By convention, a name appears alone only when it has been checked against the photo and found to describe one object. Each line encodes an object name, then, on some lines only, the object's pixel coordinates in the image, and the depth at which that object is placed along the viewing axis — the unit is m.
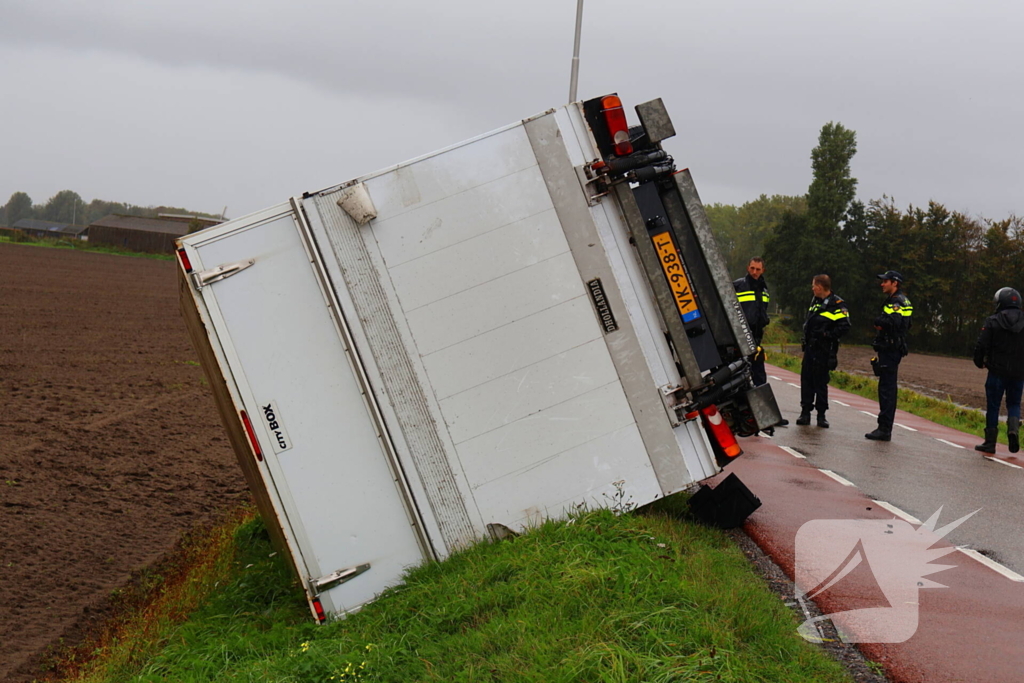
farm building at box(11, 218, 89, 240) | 96.75
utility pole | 14.40
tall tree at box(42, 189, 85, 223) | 152.75
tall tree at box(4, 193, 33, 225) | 159.12
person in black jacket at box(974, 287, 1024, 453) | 10.66
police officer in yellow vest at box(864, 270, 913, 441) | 10.99
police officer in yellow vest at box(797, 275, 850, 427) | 11.70
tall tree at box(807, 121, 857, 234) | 65.00
